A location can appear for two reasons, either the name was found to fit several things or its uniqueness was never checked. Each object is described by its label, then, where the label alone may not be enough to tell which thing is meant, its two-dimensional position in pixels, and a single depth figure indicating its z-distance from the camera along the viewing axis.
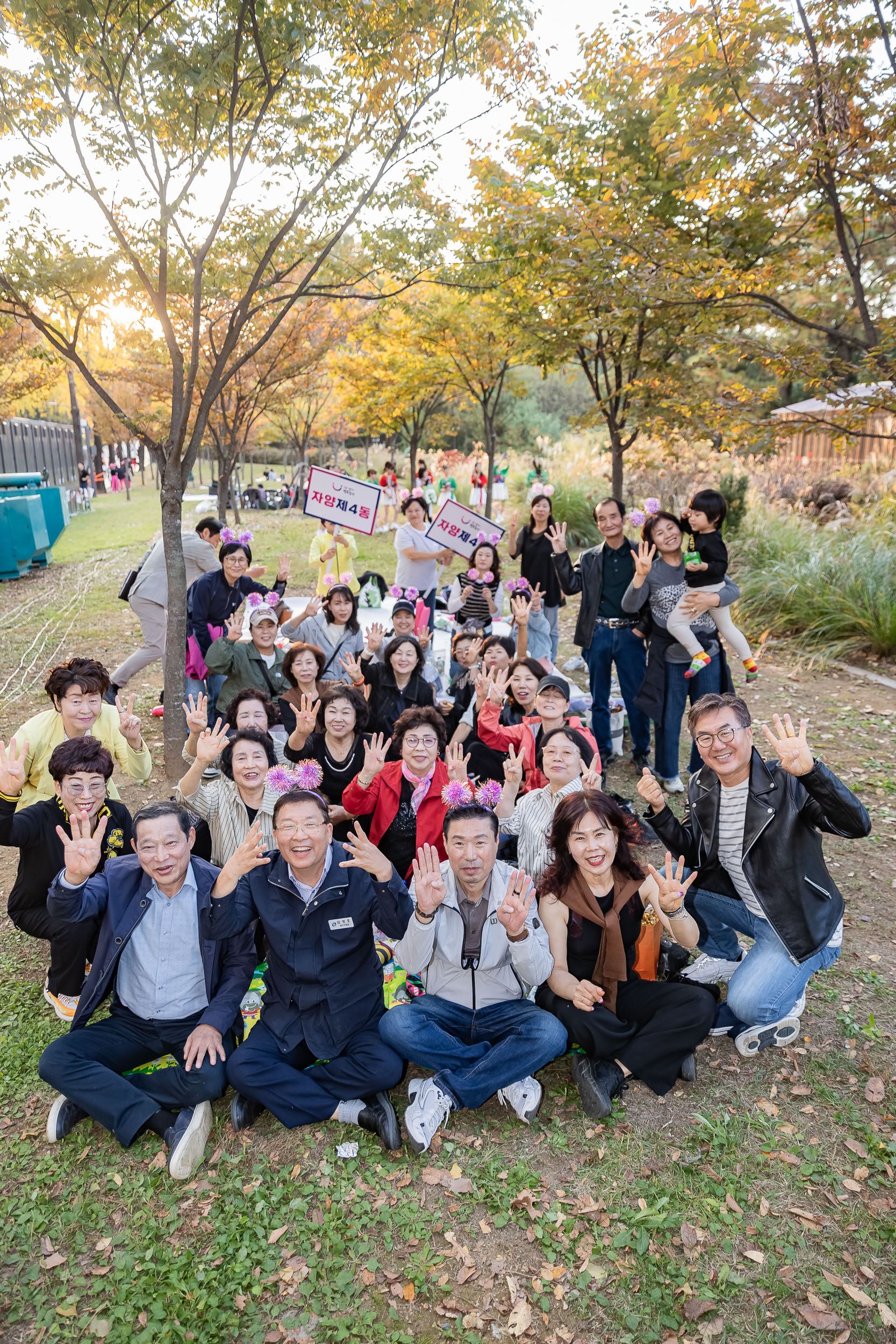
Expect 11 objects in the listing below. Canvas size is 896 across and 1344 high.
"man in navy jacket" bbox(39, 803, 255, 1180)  3.22
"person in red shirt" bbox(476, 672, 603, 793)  4.74
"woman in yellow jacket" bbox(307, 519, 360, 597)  8.59
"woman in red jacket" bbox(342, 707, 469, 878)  4.40
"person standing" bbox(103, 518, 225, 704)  6.66
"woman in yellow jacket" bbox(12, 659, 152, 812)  4.23
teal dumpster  14.44
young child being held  5.55
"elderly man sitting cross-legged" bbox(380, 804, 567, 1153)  3.32
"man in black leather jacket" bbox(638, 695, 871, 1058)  3.54
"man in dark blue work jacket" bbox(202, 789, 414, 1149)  3.33
